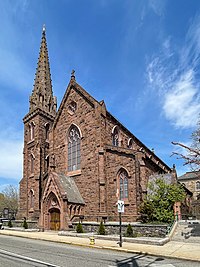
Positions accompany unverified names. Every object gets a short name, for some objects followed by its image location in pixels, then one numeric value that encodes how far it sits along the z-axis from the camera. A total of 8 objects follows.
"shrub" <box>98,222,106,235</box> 15.17
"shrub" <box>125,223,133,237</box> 14.00
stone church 20.16
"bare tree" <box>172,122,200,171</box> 12.47
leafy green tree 16.37
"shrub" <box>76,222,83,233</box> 16.42
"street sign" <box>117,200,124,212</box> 12.34
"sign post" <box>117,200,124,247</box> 12.34
